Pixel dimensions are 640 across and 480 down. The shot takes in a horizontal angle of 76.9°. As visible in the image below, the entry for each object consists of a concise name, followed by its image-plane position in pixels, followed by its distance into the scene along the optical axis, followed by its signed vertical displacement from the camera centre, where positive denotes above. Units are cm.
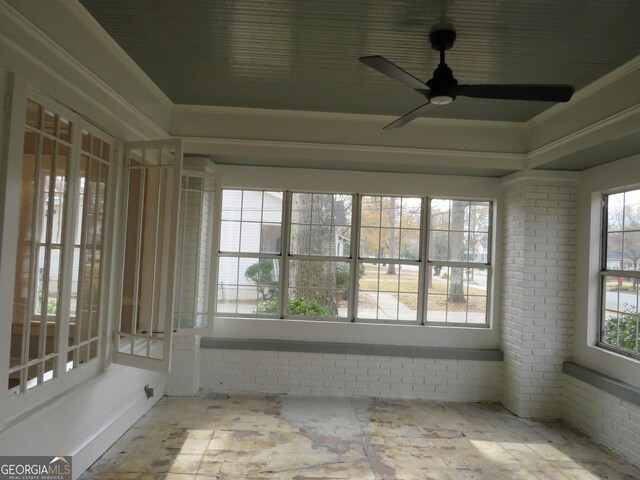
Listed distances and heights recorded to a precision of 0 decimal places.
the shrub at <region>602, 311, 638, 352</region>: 342 -57
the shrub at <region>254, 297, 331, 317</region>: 454 -63
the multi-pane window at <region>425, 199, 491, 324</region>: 454 -3
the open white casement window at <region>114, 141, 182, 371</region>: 319 -6
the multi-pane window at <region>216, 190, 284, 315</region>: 454 -4
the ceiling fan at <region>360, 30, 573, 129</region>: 224 +100
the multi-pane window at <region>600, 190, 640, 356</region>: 345 -5
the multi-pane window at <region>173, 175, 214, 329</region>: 413 -7
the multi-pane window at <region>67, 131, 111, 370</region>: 274 -6
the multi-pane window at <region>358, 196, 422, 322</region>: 454 -2
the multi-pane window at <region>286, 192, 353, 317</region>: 454 -2
